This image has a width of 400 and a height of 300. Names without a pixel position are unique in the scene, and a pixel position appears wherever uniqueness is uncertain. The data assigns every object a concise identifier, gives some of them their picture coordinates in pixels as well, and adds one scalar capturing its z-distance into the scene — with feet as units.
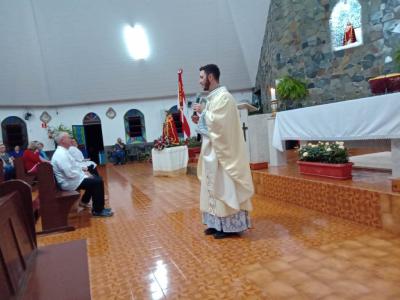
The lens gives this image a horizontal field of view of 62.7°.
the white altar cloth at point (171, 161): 26.36
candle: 17.38
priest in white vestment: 10.11
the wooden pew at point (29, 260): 4.51
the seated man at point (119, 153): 46.83
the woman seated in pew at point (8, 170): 18.80
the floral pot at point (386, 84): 11.58
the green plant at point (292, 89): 31.53
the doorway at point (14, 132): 42.88
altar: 10.75
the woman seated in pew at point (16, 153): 36.85
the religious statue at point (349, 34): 25.75
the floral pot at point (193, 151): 31.82
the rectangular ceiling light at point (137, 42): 41.98
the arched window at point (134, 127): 50.70
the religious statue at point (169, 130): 29.89
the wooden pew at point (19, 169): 18.54
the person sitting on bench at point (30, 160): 20.68
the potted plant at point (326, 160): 12.51
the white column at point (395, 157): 10.93
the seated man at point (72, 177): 13.79
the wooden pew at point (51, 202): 12.58
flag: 26.89
